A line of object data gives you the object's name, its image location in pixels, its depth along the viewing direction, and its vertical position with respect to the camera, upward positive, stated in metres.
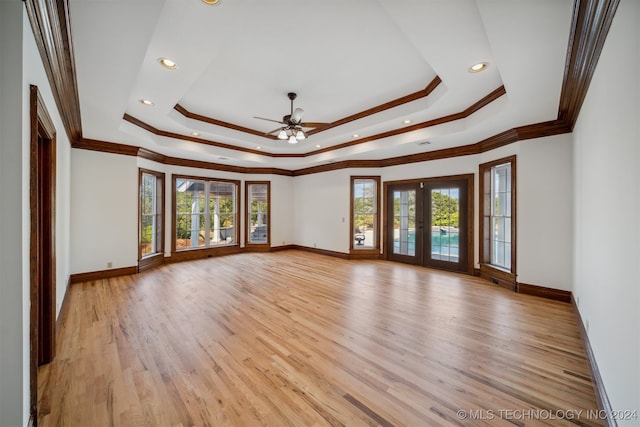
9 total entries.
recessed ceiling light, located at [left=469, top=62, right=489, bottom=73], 2.77 +1.59
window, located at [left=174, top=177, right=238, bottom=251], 6.81 +0.01
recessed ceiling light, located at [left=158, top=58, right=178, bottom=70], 2.67 +1.56
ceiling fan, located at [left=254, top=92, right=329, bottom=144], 3.98 +1.36
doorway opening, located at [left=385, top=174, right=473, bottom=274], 5.56 -0.18
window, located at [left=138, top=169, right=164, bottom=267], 5.70 -0.04
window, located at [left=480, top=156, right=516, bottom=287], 4.48 -0.12
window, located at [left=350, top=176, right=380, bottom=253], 7.09 +0.03
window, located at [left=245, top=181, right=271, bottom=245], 8.16 +0.02
